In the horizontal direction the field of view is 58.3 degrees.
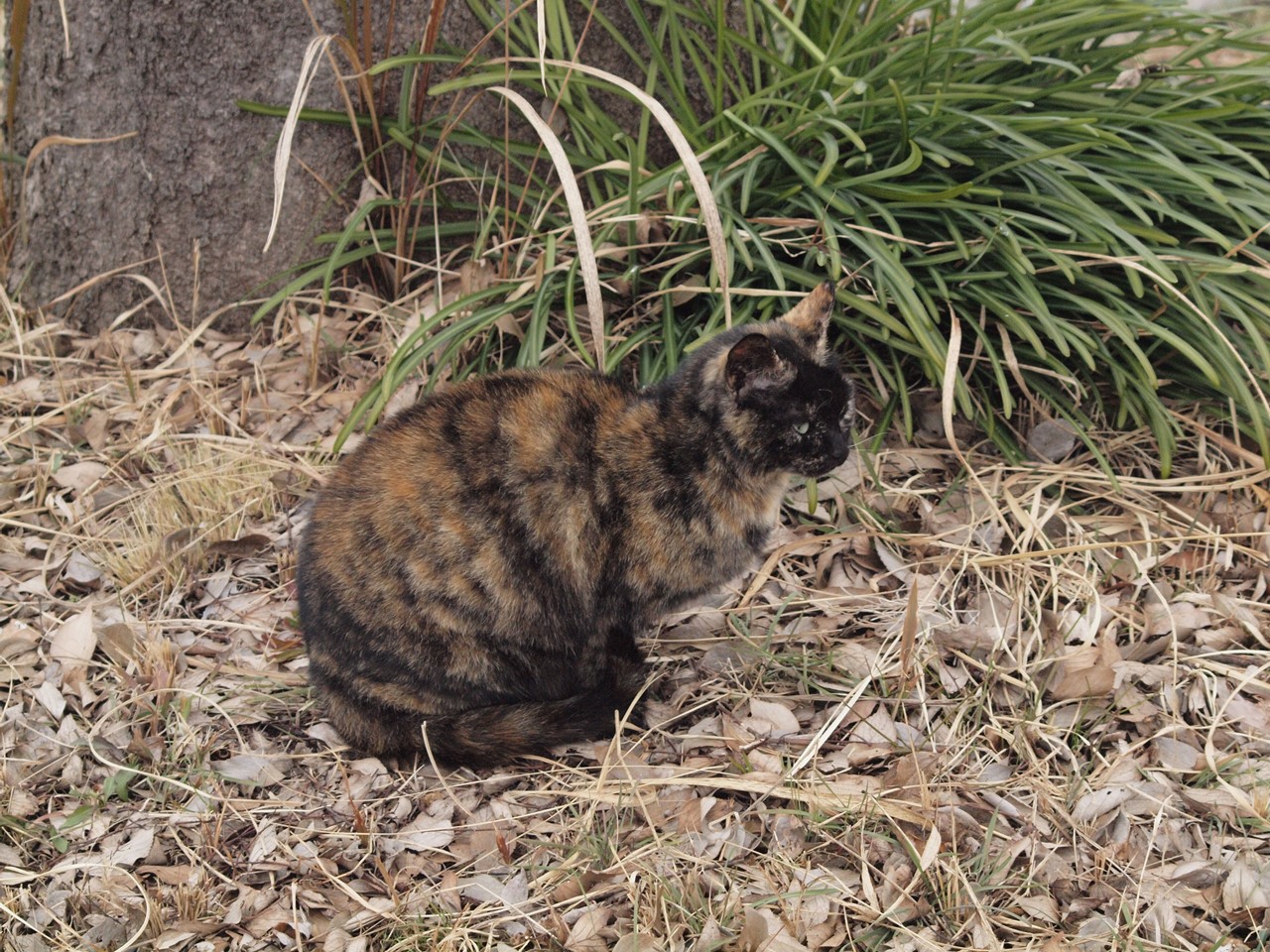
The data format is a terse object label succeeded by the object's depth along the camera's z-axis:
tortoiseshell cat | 2.67
